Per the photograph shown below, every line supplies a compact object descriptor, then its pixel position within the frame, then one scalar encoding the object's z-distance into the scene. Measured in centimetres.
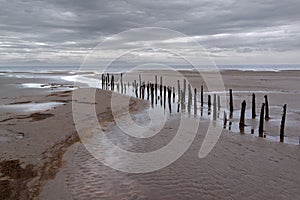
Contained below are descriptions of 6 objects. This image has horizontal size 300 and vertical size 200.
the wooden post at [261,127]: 1252
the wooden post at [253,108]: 1630
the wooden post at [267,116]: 1568
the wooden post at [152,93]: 2272
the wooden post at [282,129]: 1183
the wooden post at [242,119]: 1394
